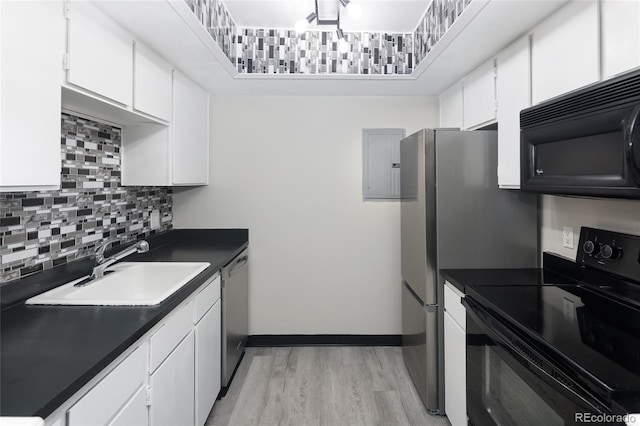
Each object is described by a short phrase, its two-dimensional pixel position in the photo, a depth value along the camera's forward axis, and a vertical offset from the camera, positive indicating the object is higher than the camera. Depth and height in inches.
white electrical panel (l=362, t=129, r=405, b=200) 114.1 +17.8
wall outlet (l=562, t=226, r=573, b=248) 69.4 -4.5
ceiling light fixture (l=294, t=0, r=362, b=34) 66.5 +45.4
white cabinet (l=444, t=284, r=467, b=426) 66.1 -30.1
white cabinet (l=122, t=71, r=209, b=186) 84.4 +16.8
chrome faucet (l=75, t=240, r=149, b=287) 66.2 -9.0
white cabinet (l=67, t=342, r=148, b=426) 34.2 -20.5
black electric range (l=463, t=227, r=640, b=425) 33.0 -15.0
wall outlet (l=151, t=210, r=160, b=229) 103.3 -1.4
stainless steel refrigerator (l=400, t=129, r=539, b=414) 76.5 -1.2
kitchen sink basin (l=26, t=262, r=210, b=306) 53.0 -13.6
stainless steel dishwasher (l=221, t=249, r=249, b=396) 86.0 -27.9
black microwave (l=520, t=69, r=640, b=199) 37.8 +9.9
